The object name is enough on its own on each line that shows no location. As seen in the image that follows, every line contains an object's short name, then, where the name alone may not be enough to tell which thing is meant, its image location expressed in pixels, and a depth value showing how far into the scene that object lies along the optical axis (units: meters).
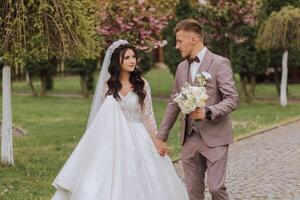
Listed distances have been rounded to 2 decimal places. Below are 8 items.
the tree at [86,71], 26.17
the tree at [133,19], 15.97
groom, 5.83
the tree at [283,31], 20.58
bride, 6.75
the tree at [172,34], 24.61
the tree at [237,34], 21.79
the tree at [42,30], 9.28
